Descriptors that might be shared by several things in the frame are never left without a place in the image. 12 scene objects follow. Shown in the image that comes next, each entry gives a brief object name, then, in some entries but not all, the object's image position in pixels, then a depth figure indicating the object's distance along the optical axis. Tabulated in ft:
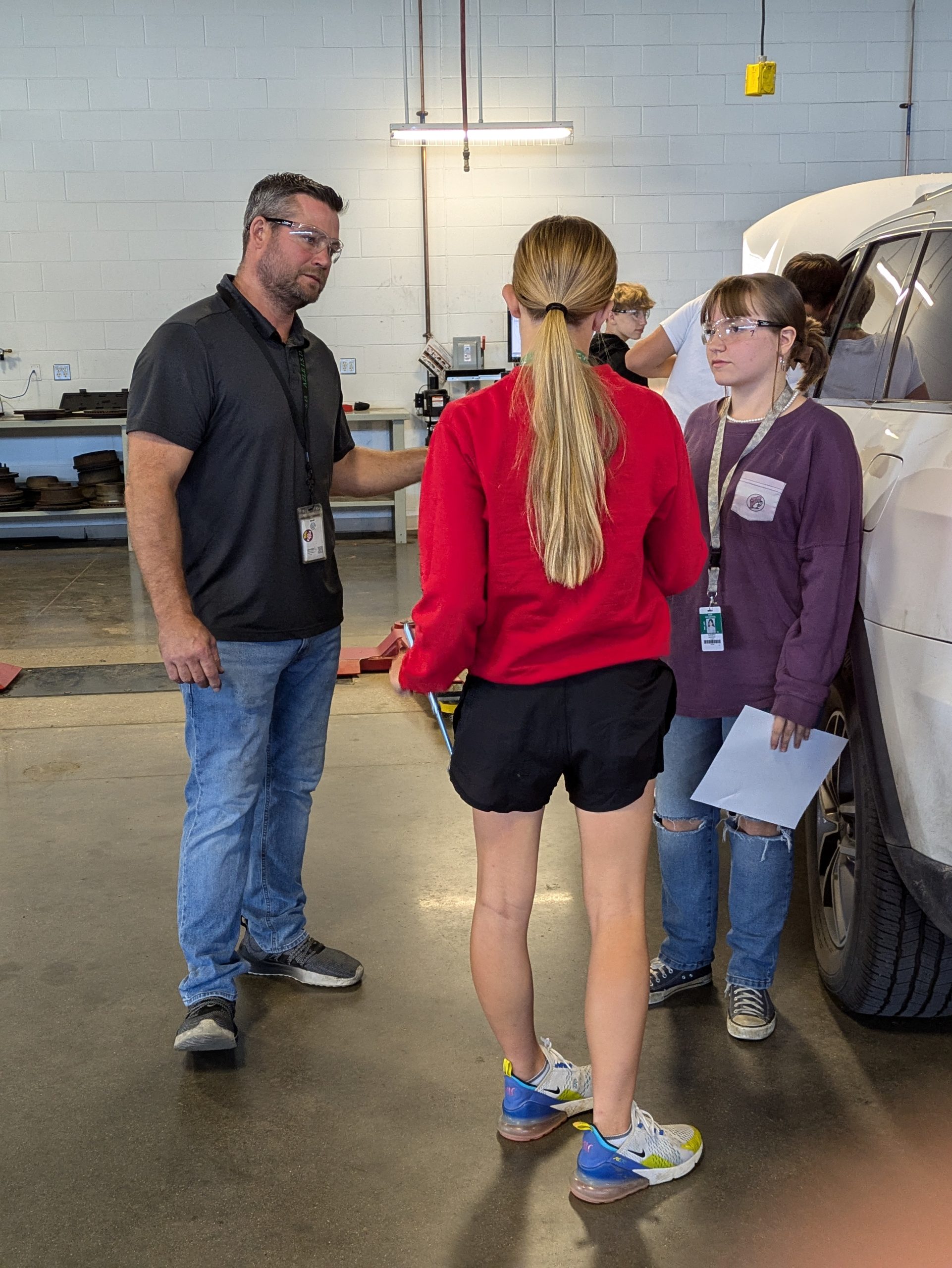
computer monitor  28.45
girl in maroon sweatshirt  7.63
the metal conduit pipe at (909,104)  31.09
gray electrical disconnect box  31.32
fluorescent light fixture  28.17
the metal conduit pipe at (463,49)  29.60
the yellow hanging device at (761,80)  25.77
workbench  30.83
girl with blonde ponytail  5.90
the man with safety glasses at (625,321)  19.48
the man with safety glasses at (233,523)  7.97
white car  6.69
